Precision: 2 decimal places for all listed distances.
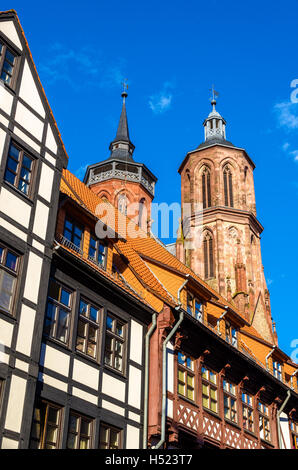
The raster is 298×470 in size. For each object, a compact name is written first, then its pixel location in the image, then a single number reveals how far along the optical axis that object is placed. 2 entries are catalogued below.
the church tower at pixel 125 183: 62.66
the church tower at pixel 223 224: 61.47
